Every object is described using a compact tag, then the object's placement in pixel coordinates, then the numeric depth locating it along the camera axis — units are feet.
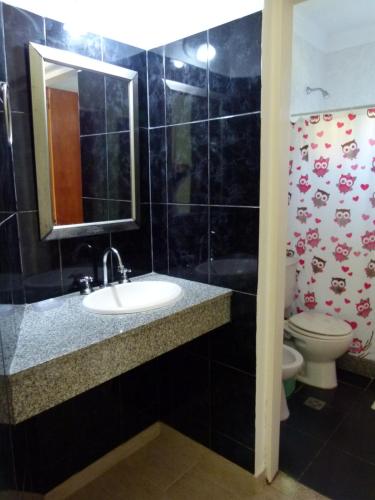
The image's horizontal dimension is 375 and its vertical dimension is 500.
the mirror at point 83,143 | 4.78
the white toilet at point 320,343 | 7.66
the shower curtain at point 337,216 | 7.86
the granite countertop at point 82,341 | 3.33
